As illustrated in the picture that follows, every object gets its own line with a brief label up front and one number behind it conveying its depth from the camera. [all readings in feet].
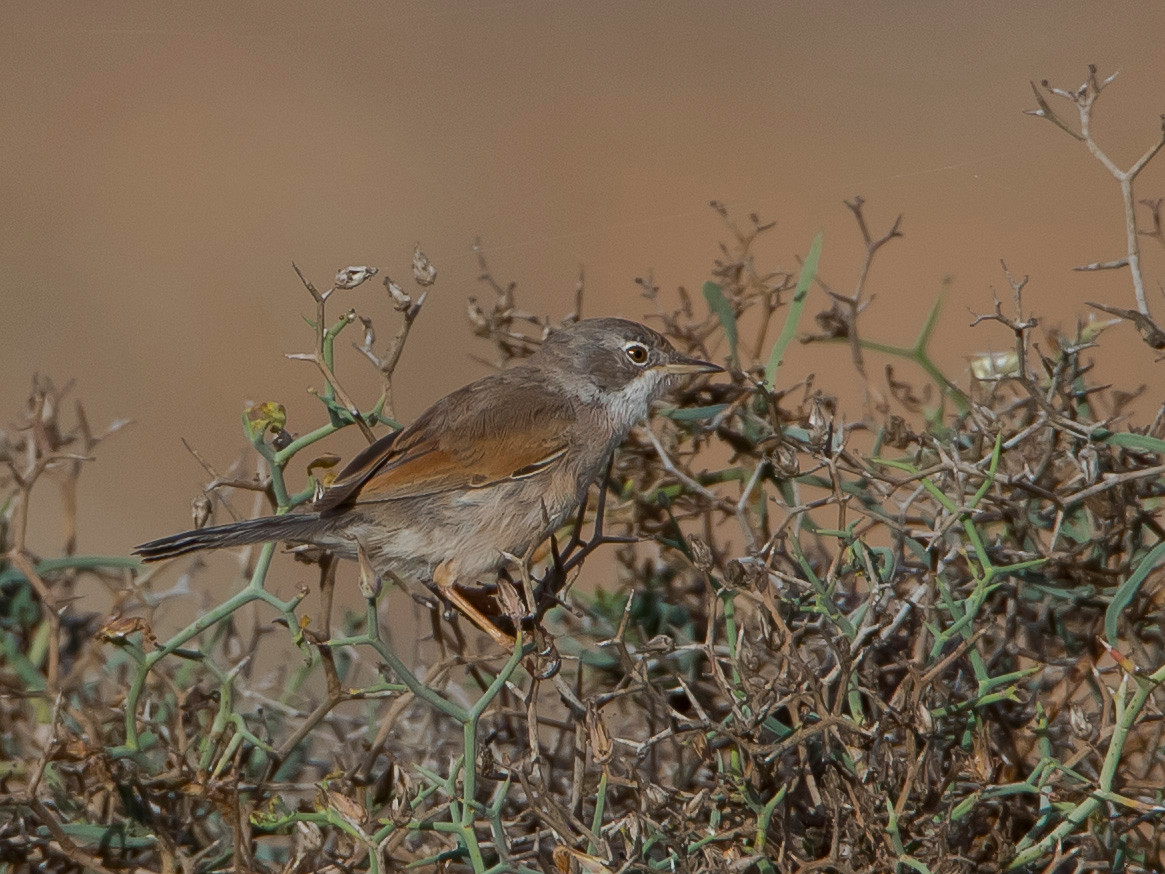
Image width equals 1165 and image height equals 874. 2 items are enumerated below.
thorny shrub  13.50
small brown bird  22.63
